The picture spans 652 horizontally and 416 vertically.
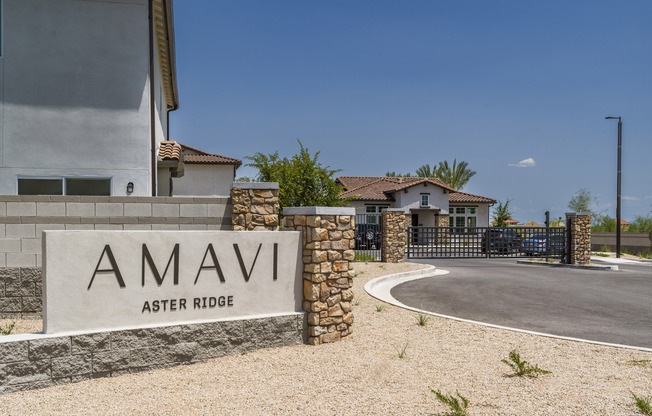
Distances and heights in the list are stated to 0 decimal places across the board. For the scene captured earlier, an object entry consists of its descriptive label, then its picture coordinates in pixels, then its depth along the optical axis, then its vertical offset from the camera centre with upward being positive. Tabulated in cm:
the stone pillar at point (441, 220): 5019 -162
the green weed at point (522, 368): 628 -209
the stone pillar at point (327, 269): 770 -103
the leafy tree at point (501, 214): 5178 -103
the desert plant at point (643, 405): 512 -208
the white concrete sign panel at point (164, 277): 616 -102
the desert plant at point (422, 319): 905 -216
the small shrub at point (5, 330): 773 -214
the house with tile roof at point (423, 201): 4906 +28
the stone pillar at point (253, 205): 1038 -4
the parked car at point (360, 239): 2822 -214
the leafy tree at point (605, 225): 4624 -194
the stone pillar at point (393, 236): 2148 -140
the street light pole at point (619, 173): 2916 +170
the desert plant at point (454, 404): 489 -202
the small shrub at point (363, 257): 2239 -242
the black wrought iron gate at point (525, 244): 2712 -231
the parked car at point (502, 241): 2876 -222
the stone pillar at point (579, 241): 2359 -172
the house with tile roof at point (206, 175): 3094 +175
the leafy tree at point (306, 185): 2203 +81
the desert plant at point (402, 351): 706 -217
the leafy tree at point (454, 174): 6481 +389
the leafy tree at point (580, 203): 6090 +18
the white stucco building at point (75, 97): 1178 +255
